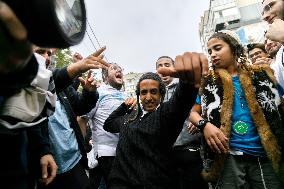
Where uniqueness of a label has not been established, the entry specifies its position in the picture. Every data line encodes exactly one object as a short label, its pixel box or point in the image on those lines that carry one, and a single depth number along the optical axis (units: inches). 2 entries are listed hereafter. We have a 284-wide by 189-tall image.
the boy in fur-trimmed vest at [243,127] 48.9
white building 992.8
